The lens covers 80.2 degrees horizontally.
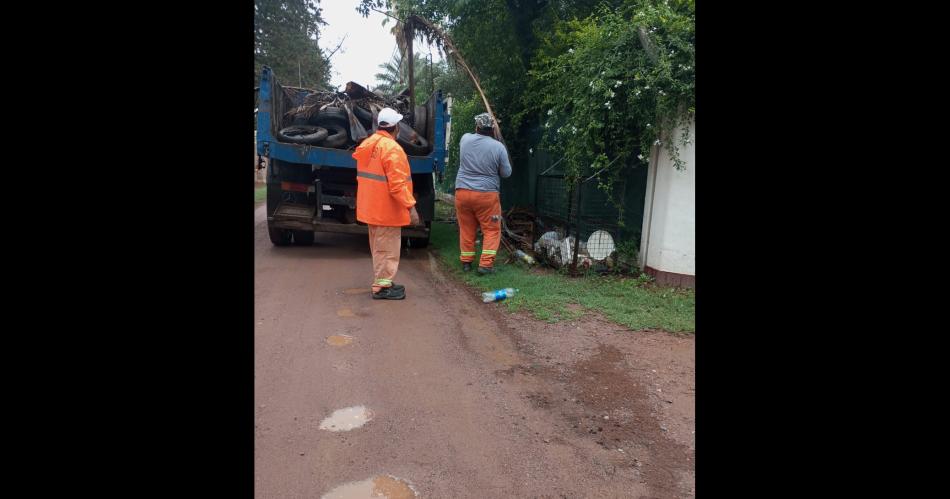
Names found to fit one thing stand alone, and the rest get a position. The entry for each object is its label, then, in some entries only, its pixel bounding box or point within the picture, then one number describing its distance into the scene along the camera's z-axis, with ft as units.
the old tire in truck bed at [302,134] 24.00
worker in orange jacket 17.94
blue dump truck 23.95
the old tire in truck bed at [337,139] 24.32
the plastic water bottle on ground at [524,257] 23.38
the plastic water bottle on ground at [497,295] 18.52
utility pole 27.14
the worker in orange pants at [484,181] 21.43
